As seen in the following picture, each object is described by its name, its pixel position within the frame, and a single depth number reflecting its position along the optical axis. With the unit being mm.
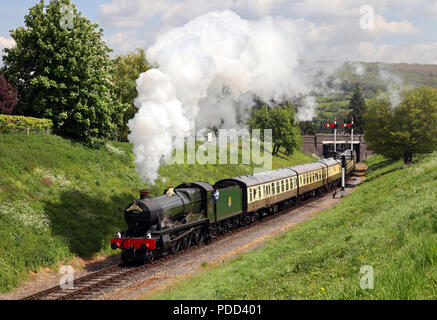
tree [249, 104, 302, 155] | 80812
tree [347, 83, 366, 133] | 144250
